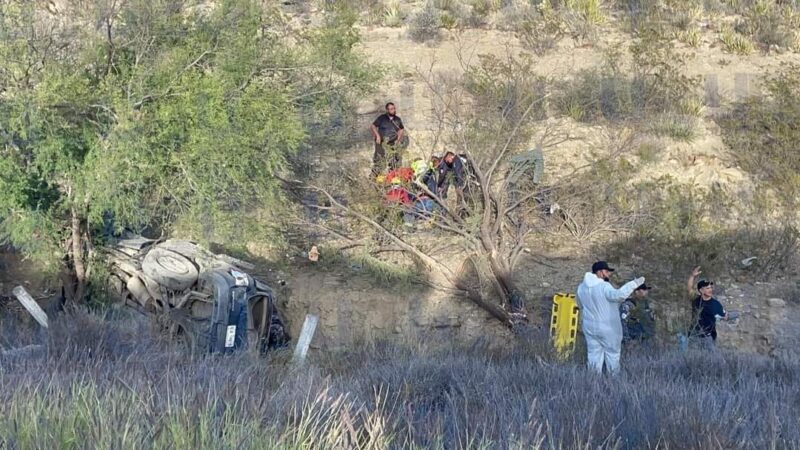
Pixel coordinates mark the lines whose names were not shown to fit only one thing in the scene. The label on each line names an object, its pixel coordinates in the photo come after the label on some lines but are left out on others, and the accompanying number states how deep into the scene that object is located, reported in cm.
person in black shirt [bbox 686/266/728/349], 1171
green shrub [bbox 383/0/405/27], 2717
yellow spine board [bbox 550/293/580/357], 1281
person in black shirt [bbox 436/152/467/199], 1608
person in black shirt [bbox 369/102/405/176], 1608
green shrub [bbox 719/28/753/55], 2353
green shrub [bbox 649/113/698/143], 2005
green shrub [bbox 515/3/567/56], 2489
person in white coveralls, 1009
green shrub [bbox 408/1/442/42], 2597
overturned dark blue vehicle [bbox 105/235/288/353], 1170
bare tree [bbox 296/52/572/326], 1552
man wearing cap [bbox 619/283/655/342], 1282
